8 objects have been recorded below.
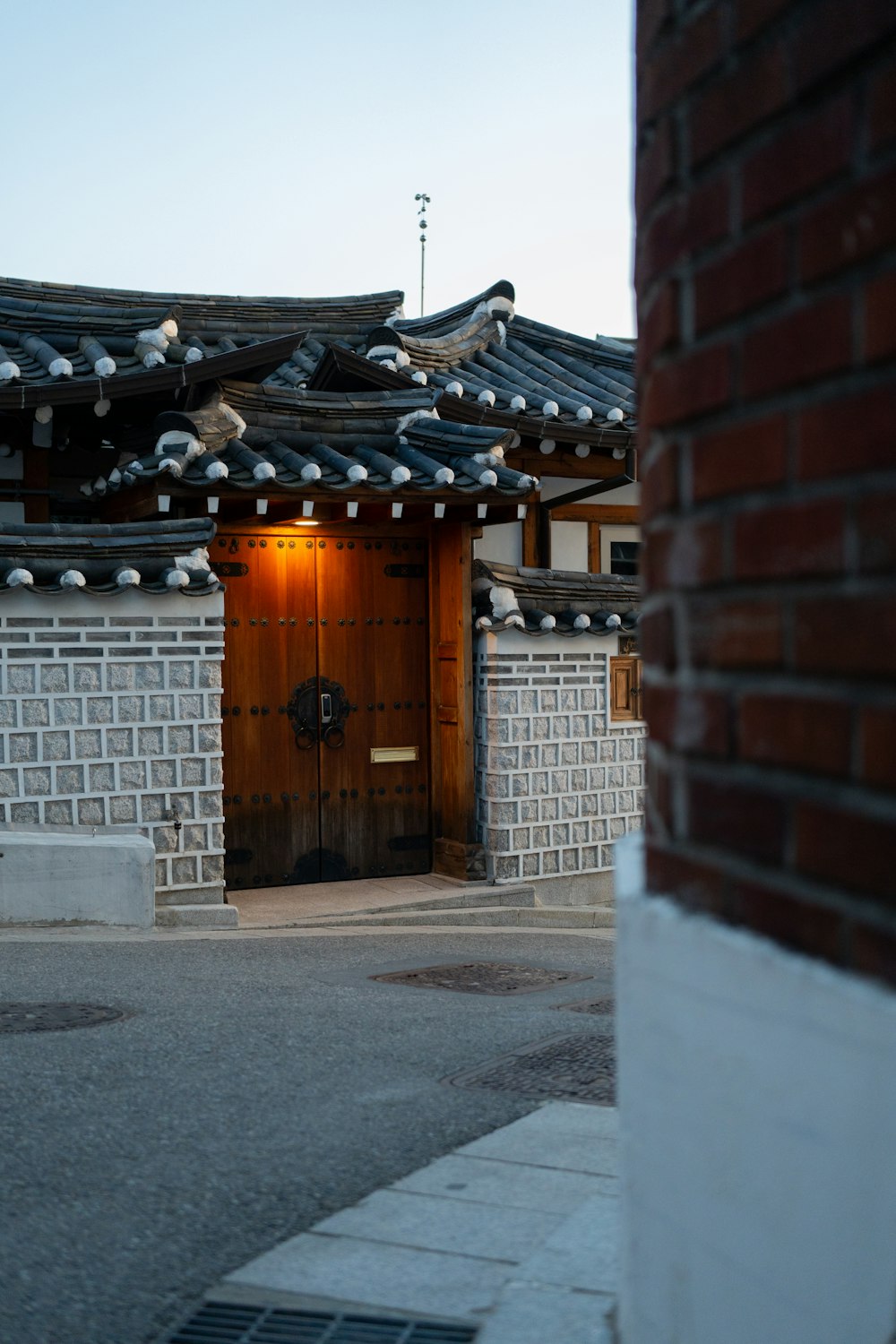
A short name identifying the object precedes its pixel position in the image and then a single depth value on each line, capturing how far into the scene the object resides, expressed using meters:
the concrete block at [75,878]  8.21
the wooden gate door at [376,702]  10.71
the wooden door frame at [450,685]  10.62
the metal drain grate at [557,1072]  4.55
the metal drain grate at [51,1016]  5.55
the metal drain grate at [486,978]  6.96
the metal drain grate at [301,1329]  2.61
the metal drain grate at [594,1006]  6.23
